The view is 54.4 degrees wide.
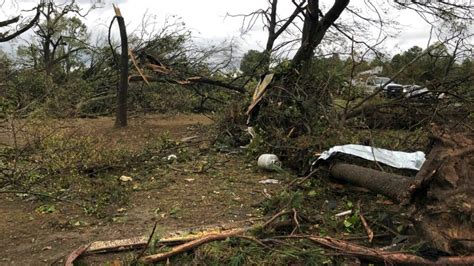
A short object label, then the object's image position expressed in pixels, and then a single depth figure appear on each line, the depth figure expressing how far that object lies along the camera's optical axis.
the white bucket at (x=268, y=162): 5.93
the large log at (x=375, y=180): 3.75
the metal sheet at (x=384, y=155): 4.85
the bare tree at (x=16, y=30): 10.84
